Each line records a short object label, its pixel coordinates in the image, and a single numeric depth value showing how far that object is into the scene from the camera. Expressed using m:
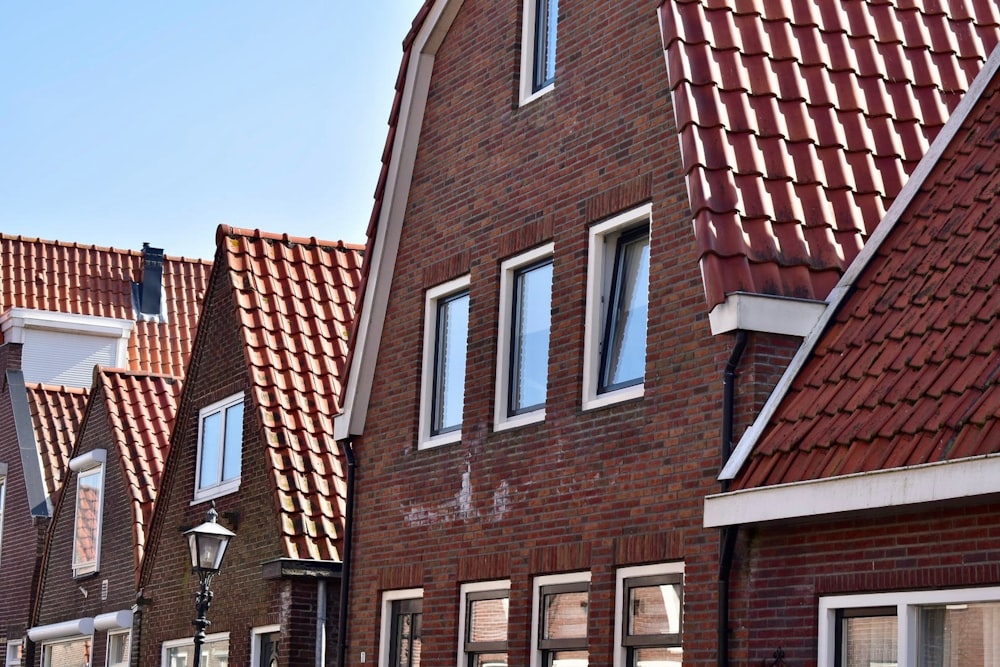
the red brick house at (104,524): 24.34
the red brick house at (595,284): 12.45
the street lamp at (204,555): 17.66
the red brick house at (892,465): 9.82
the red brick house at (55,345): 29.52
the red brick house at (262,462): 18.94
